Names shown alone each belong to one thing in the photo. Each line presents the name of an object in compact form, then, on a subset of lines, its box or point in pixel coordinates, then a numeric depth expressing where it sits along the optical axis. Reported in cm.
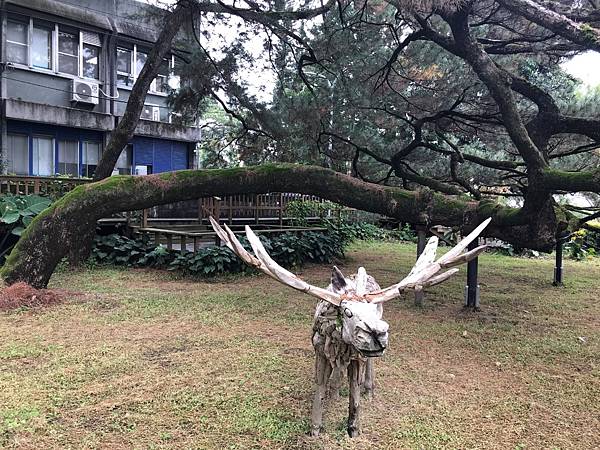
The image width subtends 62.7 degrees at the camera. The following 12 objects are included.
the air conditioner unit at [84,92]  1433
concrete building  1320
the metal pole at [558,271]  866
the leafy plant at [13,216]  831
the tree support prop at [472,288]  659
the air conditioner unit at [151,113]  1627
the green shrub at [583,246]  1321
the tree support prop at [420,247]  687
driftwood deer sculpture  251
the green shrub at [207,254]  881
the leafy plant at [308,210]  1232
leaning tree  563
